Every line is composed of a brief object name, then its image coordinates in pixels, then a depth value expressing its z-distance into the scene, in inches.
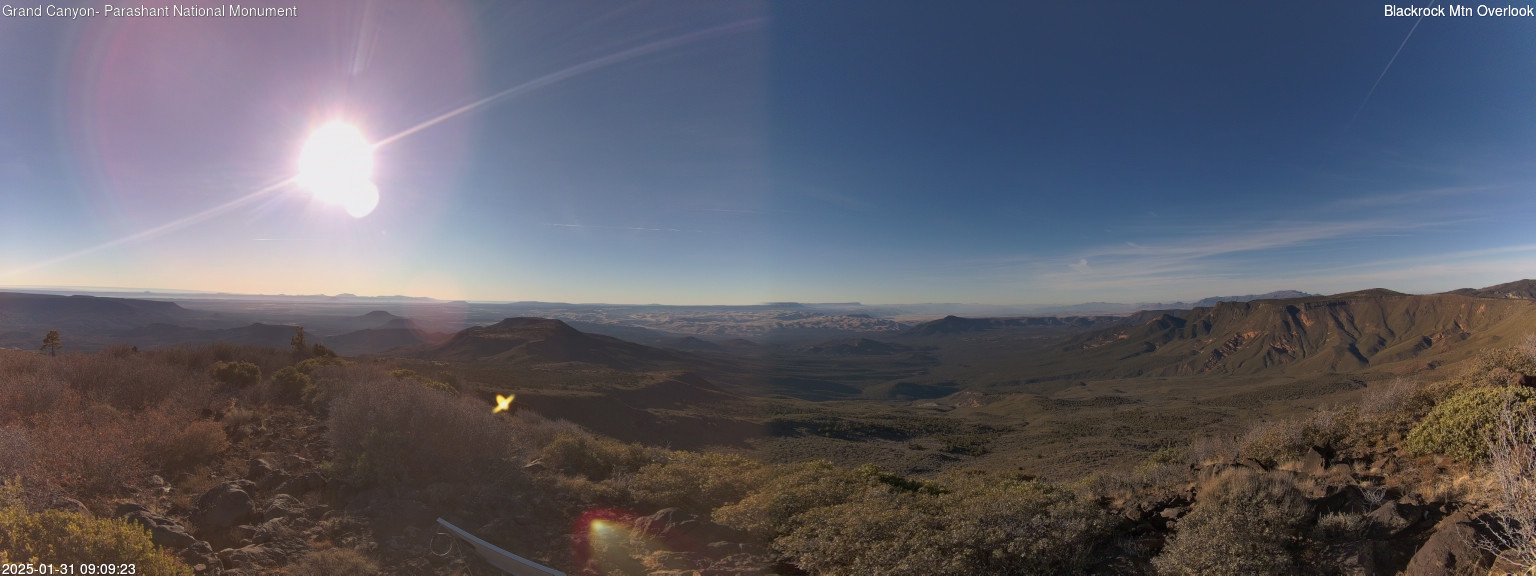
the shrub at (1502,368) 363.9
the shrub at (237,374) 685.9
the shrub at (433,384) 856.3
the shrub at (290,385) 657.6
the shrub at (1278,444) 406.6
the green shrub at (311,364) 814.7
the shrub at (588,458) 476.1
